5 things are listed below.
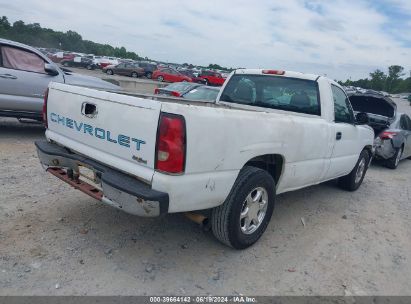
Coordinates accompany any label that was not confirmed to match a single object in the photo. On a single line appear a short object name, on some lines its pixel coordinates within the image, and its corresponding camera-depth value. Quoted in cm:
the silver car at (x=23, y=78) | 702
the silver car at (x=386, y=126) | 871
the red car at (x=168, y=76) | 3612
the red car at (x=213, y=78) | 3878
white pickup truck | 285
